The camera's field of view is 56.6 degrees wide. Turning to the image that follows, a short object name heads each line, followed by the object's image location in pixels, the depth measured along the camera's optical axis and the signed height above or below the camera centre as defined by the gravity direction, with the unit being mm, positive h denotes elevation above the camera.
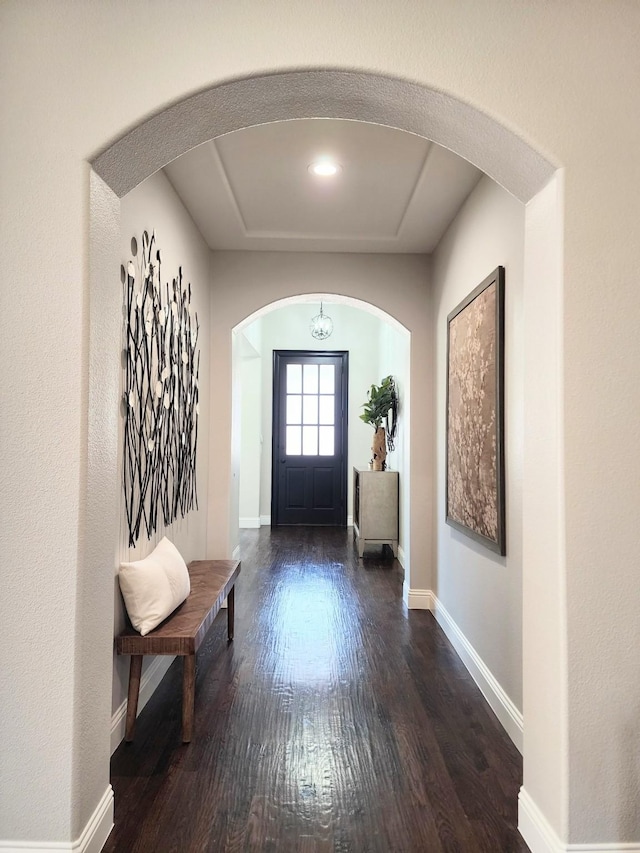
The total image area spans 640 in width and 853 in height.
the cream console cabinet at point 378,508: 6191 -788
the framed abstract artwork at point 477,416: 2709 +91
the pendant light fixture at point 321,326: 7789 +1396
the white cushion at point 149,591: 2414 -667
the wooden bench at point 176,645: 2363 -851
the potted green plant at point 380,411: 6457 +240
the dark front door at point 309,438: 8281 -76
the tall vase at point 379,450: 6438 -188
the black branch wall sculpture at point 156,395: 2537 +183
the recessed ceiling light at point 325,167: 2928 +1333
